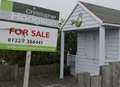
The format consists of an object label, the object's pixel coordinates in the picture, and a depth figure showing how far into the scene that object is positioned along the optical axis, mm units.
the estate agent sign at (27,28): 4270
